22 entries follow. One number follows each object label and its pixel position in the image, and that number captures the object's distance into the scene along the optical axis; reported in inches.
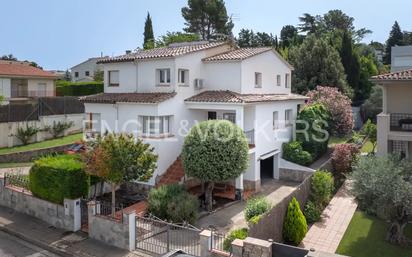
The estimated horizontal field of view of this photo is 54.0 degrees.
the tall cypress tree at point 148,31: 2768.2
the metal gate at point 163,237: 591.2
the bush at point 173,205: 705.0
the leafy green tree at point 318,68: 1653.5
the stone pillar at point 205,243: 526.9
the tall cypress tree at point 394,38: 3110.2
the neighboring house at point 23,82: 1775.3
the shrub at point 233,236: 536.7
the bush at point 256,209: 649.2
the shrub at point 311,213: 766.5
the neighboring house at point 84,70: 2977.4
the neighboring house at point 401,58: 1962.0
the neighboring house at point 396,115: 736.3
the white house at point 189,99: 928.9
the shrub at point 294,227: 653.3
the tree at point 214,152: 787.4
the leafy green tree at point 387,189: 577.9
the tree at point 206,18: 2536.9
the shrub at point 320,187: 815.7
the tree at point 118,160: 682.2
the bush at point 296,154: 1057.6
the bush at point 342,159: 1003.9
